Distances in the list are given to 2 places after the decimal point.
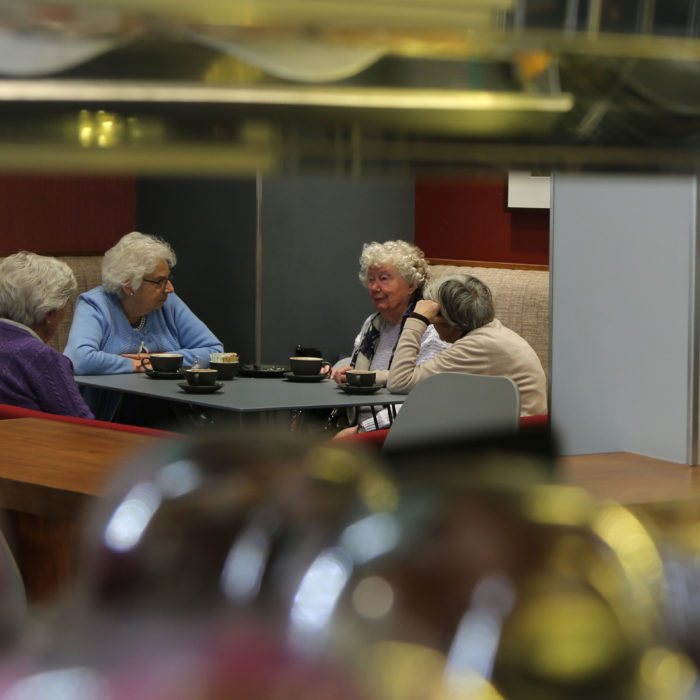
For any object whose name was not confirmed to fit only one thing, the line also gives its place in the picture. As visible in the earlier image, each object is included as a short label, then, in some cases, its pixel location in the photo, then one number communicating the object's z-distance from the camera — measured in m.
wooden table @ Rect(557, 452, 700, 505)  3.82
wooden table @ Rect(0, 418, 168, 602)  3.58
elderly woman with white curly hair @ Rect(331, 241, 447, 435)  9.83
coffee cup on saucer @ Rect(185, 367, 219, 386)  8.12
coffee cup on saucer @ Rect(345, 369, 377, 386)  8.26
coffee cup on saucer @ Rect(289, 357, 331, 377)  8.98
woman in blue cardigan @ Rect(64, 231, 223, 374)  9.42
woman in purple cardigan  6.88
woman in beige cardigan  7.93
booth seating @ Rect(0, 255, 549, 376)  11.97
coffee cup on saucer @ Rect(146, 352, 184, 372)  8.86
